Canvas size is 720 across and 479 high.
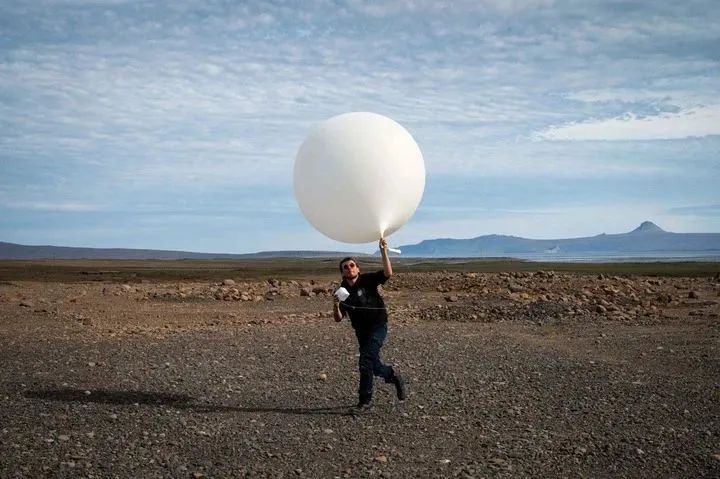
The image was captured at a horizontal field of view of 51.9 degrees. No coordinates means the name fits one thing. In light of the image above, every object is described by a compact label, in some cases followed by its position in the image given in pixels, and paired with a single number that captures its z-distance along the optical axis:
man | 9.65
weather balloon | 9.05
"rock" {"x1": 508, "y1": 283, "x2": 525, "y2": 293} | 30.14
